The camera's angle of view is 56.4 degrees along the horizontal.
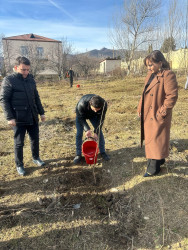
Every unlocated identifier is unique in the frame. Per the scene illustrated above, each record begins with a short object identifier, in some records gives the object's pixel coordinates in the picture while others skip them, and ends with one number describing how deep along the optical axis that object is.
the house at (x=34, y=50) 22.83
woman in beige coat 2.03
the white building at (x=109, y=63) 31.20
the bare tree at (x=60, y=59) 22.97
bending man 2.29
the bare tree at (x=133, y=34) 19.83
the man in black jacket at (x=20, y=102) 2.35
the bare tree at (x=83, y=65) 25.59
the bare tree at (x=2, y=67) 21.54
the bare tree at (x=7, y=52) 22.18
